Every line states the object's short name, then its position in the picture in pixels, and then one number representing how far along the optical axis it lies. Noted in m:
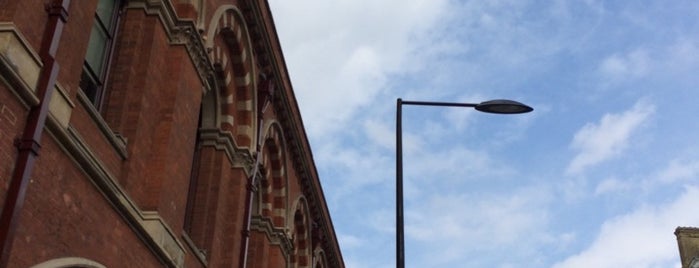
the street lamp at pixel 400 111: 10.38
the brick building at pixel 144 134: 8.30
